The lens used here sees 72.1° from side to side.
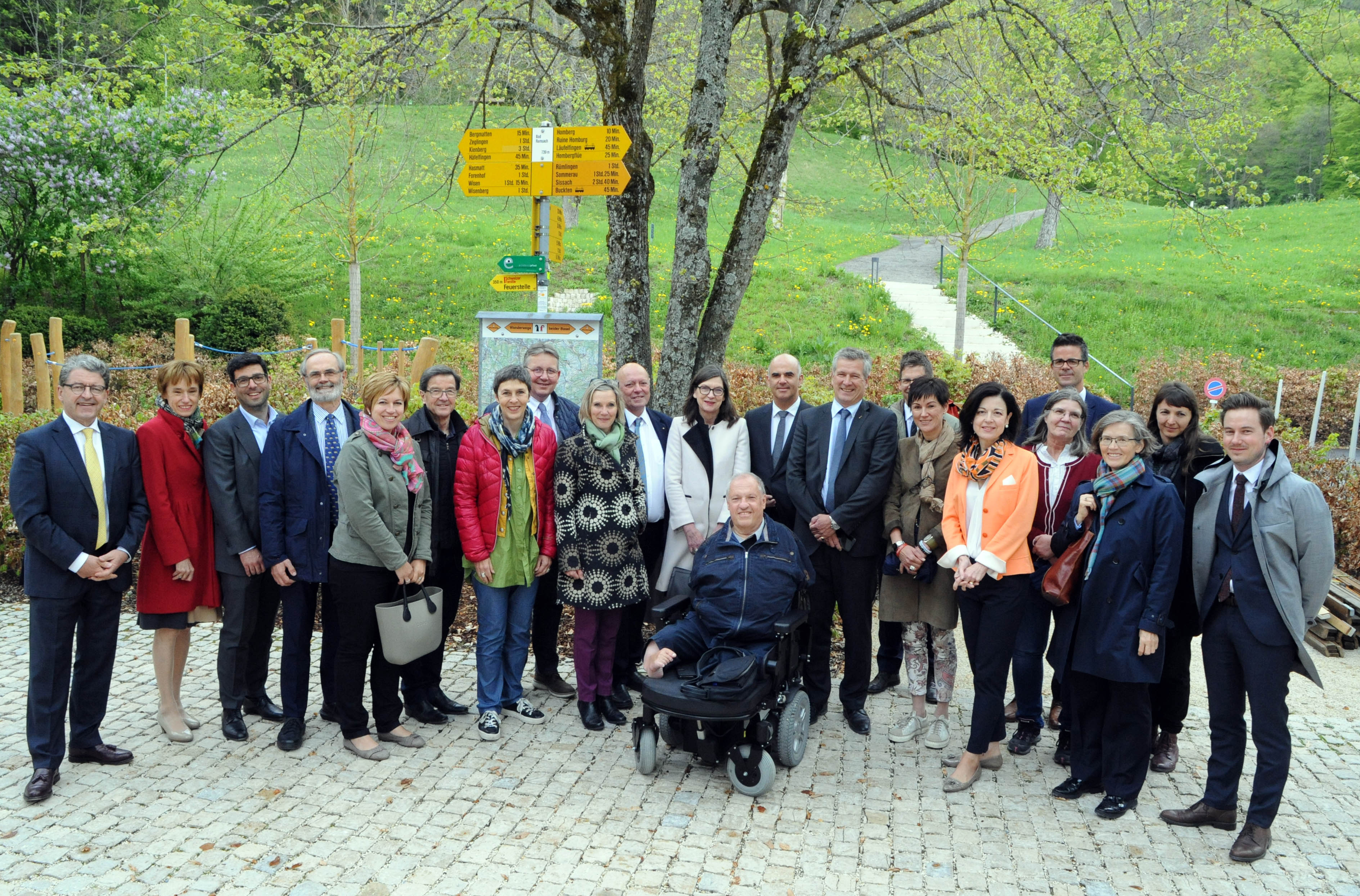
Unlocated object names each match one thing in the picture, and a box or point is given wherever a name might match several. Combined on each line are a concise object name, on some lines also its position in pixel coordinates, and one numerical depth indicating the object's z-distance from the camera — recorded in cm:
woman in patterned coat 533
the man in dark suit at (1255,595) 419
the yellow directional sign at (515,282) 676
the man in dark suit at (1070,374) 582
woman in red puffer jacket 527
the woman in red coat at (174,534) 502
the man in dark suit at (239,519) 511
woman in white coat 564
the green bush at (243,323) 1769
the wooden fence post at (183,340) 1104
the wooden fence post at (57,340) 1187
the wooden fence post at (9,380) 1138
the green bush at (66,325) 1712
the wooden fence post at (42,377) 1203
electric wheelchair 466
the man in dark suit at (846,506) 538
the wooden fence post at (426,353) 959
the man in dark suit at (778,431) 573
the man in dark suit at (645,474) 577
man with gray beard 508
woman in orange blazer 473
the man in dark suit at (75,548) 458
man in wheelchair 491
